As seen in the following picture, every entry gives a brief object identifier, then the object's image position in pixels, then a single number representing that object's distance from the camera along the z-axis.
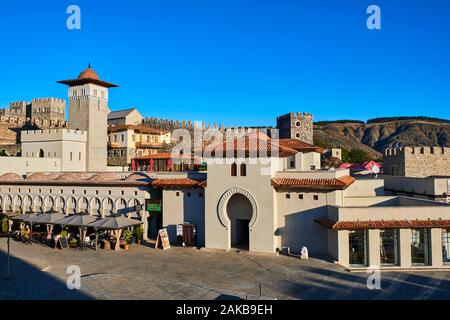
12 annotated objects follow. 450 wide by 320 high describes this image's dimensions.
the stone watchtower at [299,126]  57.36
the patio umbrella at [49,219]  24.11
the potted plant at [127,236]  23.22
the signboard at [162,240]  22.27
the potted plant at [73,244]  22.64
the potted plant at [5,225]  27.47
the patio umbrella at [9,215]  27.66
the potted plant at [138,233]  24.15
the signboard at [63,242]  22.34
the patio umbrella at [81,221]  22.59
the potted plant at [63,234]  23.00
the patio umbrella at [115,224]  21.84
